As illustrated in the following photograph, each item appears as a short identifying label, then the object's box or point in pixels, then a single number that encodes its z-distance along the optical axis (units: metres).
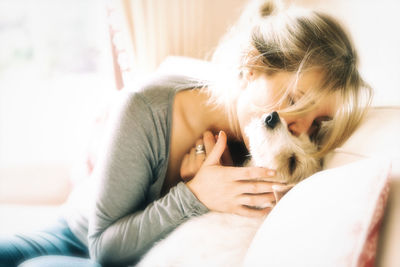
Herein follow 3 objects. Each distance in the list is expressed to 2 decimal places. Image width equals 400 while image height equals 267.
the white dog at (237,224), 0.64
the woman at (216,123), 0.71
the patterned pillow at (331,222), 0.38
